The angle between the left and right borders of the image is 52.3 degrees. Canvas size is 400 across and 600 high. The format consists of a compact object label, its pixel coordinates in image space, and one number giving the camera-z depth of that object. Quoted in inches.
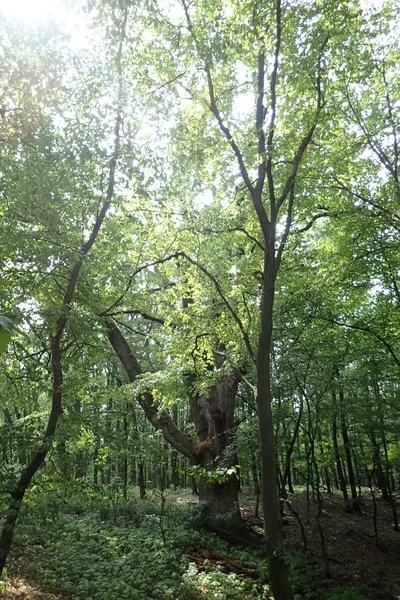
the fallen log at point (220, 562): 329.0
